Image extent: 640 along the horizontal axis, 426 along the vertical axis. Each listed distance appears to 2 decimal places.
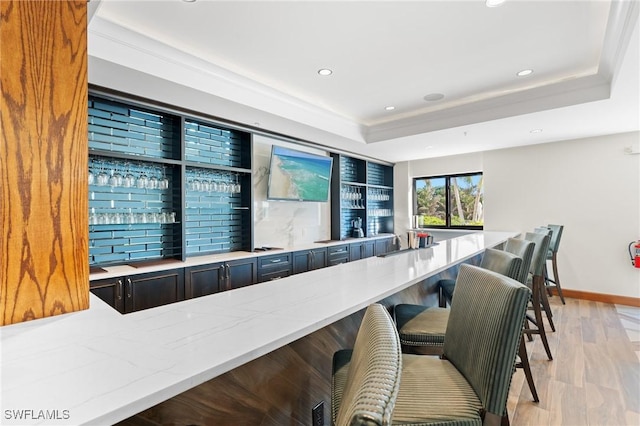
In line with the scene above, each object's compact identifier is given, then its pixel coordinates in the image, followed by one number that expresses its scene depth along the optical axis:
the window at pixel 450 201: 6.00
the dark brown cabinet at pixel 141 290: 2.54
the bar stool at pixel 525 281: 2.11
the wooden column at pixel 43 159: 1.06
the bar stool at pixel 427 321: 1.61
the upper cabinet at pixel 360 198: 5.43
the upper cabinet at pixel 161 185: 2.83
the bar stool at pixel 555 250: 4.23
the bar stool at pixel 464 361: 0.82
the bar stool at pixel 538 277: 2.79
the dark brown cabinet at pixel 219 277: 3.12
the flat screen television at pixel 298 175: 4.28
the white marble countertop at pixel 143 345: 0.61
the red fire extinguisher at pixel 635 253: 4.31
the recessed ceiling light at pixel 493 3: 2.12
